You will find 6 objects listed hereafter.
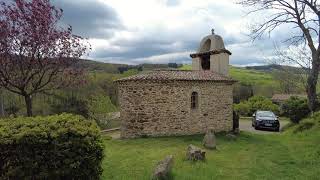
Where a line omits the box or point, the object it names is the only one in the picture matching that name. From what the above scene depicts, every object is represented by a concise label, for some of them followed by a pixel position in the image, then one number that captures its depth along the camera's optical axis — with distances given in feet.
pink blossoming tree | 23.63
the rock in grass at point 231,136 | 42.93
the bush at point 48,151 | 14.99
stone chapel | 44.17
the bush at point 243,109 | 98.53
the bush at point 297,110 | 62.38
